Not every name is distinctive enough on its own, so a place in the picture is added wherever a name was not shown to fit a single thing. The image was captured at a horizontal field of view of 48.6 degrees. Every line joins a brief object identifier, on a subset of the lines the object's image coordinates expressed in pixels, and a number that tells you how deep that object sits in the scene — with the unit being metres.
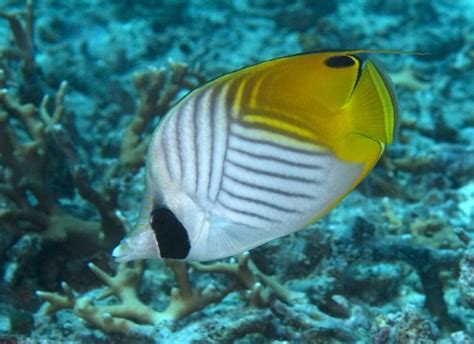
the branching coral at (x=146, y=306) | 2.19
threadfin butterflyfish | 1.16
